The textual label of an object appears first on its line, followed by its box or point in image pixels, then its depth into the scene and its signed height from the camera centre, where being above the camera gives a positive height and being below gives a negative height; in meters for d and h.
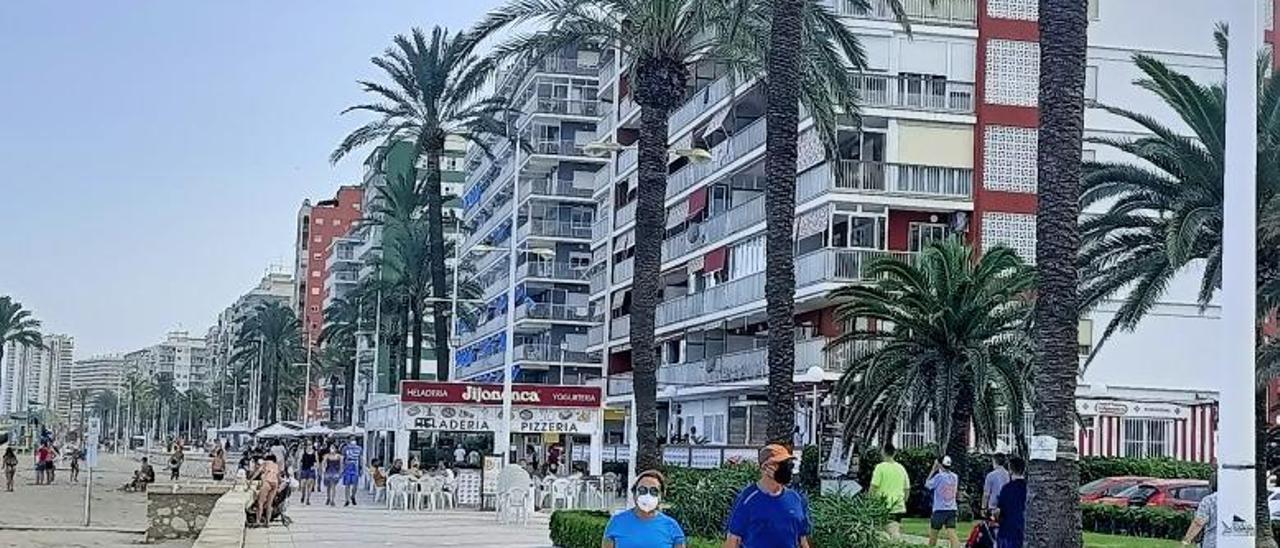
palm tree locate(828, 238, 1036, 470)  32.84 +1.47
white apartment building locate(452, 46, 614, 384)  91.44 +10.66
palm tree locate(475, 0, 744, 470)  26.34 +5.03
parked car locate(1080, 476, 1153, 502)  34.12 -1.09
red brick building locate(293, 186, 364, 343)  184.00 +18.20
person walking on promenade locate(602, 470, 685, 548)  10.72 -0.68
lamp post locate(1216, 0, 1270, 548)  10.37 +0.89
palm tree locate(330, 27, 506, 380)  52.41 +9.14
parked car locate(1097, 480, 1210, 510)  32.06 -1.14
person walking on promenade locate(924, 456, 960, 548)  22.92 -1.03
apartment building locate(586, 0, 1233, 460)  47.75 +7.14
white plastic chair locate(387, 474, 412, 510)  39.56 -1.89
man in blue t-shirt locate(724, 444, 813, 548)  10.62 -0.57
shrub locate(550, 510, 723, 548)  22.41 -1.55
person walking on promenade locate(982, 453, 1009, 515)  21.23 -0.69
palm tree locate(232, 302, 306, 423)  128.00 +4.52
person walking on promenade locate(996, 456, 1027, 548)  17.56 -0.84
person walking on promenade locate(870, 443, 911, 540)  24.02 -0.81
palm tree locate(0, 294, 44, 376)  109.56 +4.46
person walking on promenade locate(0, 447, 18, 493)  56.16 -2.29
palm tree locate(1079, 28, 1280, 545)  24.20 +3.33
